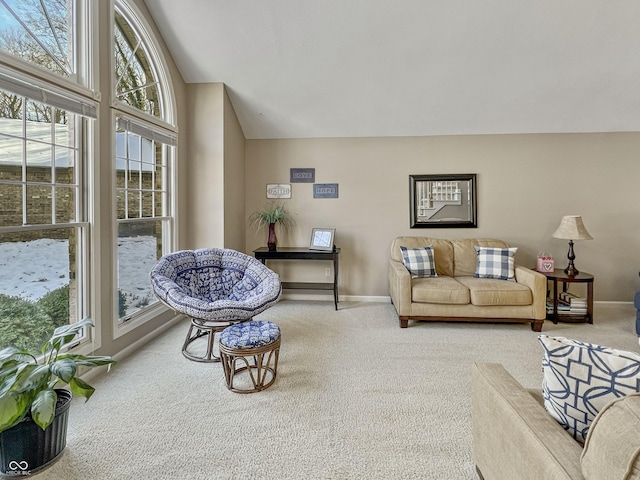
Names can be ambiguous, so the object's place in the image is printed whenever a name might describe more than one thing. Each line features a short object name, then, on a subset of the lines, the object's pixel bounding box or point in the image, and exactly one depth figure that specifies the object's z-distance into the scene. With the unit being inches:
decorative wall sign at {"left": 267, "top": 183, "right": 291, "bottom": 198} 190.1
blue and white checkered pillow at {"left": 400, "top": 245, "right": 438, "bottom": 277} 159.8
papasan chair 100.7
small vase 179.8
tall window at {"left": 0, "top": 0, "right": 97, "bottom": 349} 79.9
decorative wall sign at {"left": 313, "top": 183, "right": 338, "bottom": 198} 187.6
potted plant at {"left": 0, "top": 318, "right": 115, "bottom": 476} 56.1
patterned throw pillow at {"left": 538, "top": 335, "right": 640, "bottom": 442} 36.0
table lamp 153.2
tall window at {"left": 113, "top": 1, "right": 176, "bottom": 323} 117.5
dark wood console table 167.9
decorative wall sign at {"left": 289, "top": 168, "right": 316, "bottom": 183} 188.4
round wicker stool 89.6
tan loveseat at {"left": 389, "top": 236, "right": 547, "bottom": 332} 138.2
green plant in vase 180.9
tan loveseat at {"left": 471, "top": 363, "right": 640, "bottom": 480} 28.5
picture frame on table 177.6
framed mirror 179.9
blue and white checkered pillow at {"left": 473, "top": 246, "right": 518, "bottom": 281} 153.6
